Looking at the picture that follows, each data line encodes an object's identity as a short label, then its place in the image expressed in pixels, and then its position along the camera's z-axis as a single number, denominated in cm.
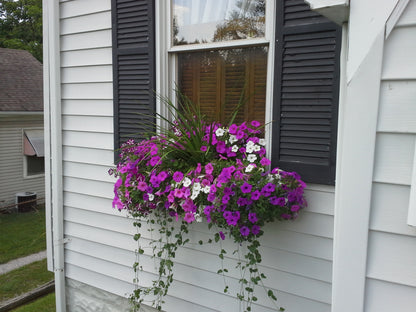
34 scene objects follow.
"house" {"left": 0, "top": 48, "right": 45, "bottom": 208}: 923
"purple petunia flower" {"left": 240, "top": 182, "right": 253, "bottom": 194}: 190
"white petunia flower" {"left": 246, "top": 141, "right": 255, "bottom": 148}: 214
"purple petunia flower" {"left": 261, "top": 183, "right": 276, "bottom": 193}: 189
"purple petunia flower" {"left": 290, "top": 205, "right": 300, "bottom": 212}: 194
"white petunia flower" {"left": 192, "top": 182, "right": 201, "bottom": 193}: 204
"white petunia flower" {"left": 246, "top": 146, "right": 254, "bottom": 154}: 212
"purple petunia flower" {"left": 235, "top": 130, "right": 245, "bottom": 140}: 217
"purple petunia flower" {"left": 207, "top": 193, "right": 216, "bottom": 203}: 199
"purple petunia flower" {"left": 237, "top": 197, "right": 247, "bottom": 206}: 191
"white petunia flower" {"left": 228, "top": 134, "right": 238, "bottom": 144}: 219
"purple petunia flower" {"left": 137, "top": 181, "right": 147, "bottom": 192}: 227
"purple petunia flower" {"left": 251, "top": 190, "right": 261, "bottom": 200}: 189
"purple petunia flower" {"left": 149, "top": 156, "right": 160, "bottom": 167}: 224
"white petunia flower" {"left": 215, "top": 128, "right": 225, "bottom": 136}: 220
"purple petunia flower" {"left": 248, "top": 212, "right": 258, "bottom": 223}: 190
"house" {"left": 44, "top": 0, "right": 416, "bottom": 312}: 114
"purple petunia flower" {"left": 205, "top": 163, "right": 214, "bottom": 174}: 206
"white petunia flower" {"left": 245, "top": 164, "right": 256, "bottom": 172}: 199
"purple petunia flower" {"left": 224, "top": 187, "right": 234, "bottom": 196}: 193
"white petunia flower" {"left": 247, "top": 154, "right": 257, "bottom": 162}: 209
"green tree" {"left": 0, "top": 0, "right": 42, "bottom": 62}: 1783
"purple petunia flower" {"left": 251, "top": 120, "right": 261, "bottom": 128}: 220
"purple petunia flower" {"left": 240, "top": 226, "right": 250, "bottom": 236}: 194
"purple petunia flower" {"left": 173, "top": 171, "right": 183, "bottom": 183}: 216
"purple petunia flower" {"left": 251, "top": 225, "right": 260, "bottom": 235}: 196
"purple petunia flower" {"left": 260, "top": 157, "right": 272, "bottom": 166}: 207
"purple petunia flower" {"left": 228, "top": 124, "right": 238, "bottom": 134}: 218
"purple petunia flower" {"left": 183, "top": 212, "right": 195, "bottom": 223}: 211
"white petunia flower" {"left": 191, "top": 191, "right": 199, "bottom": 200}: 204
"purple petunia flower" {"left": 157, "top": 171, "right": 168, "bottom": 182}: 219
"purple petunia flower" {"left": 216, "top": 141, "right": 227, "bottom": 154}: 219
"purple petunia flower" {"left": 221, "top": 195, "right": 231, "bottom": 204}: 193
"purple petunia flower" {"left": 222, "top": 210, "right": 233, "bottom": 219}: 192
